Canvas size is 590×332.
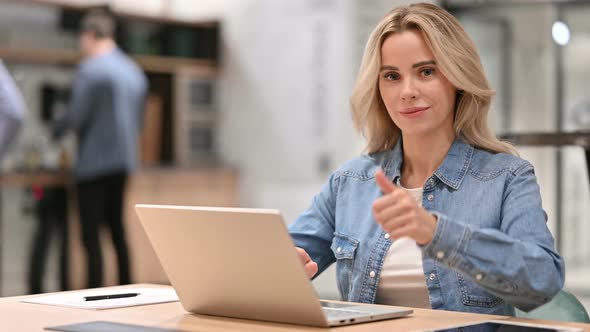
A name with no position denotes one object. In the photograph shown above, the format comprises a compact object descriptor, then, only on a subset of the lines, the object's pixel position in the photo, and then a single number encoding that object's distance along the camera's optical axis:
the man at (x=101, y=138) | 7.57
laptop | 3.59
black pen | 4.00
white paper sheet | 3.92
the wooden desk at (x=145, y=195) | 8.73
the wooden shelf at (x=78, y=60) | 9.22
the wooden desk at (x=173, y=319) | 3.65
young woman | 3.81
